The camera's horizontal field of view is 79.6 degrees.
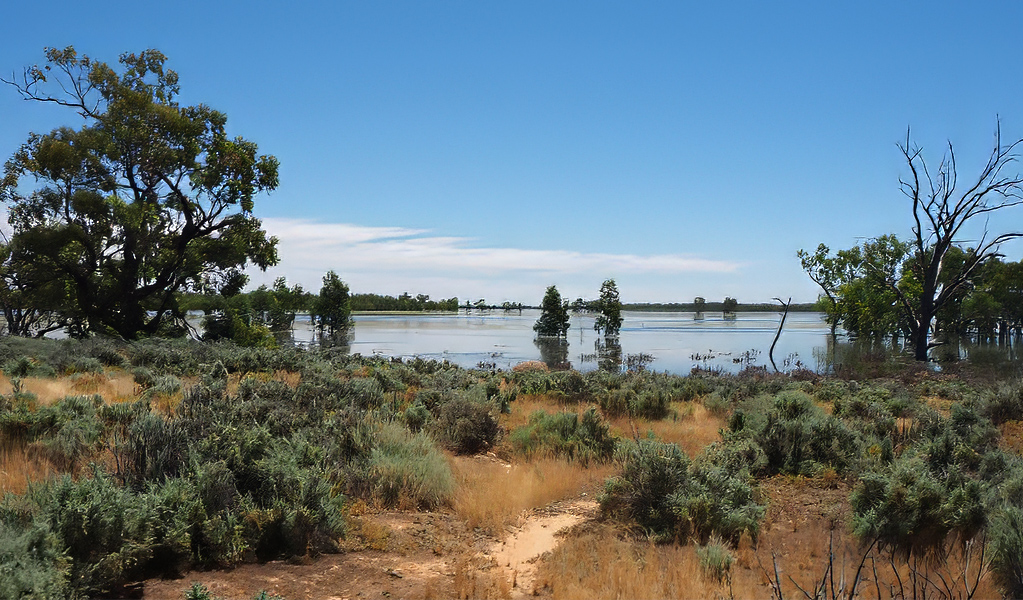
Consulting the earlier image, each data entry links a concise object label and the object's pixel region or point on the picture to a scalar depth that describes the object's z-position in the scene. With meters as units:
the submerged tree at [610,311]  71.50
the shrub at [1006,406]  12.23
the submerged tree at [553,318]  71.94
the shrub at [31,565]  3.71
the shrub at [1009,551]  4.73
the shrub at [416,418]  11.09
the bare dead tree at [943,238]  30.52
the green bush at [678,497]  6.22
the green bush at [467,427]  10.52
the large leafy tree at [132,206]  26.50
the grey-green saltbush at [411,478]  7.45
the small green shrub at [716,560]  5.15
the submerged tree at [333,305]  74.06
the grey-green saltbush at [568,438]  10.00
